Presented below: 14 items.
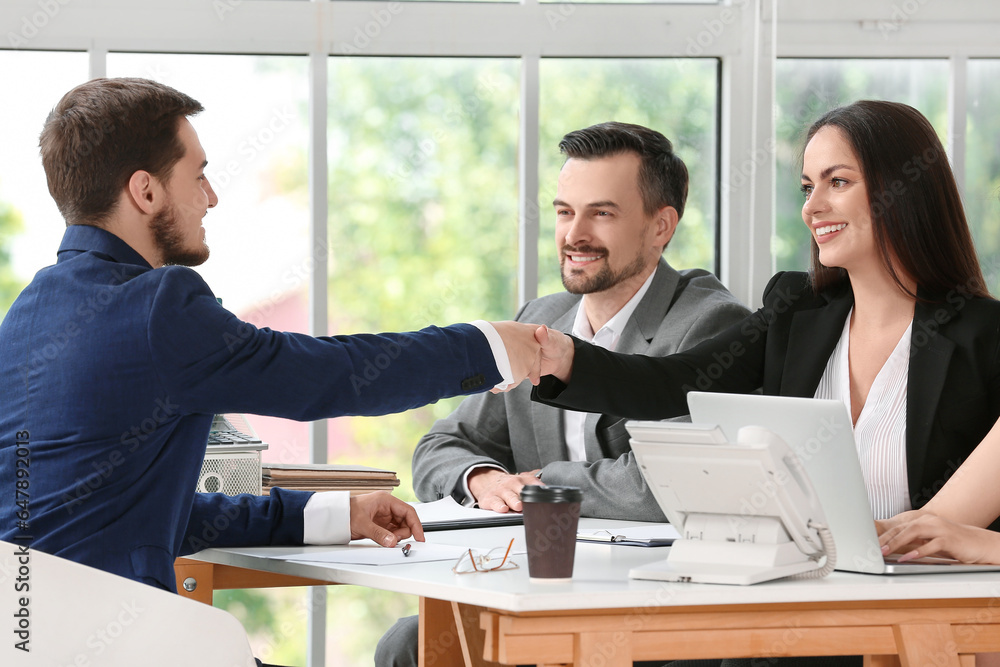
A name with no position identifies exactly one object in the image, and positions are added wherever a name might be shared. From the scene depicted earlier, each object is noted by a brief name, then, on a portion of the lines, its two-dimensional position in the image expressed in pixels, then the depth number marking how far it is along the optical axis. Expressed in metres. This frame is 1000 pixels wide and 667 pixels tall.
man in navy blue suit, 4.55
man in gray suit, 5.49
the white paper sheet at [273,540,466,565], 4.70
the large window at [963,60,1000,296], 6.07
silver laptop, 4.52
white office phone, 4.46
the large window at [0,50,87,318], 5.78
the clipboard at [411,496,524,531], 5.07
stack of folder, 5.23
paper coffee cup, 4.46
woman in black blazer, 4.98
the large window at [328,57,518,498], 5.95
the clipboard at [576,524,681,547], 4.81
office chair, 4.38
